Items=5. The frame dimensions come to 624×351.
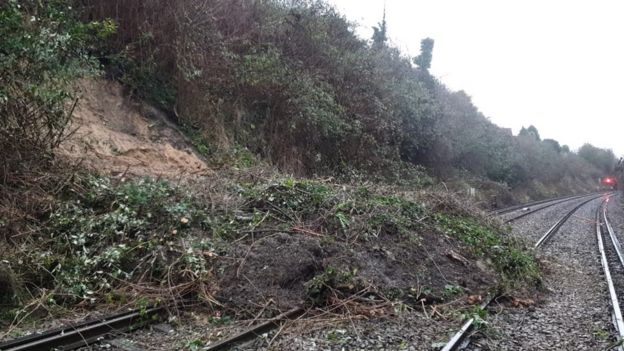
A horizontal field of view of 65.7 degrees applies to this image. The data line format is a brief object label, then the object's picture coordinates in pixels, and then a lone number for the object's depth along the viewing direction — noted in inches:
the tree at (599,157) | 3656.5
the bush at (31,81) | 298.7
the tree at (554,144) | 2667.8
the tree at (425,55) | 1456.7
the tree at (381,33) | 1253.1
